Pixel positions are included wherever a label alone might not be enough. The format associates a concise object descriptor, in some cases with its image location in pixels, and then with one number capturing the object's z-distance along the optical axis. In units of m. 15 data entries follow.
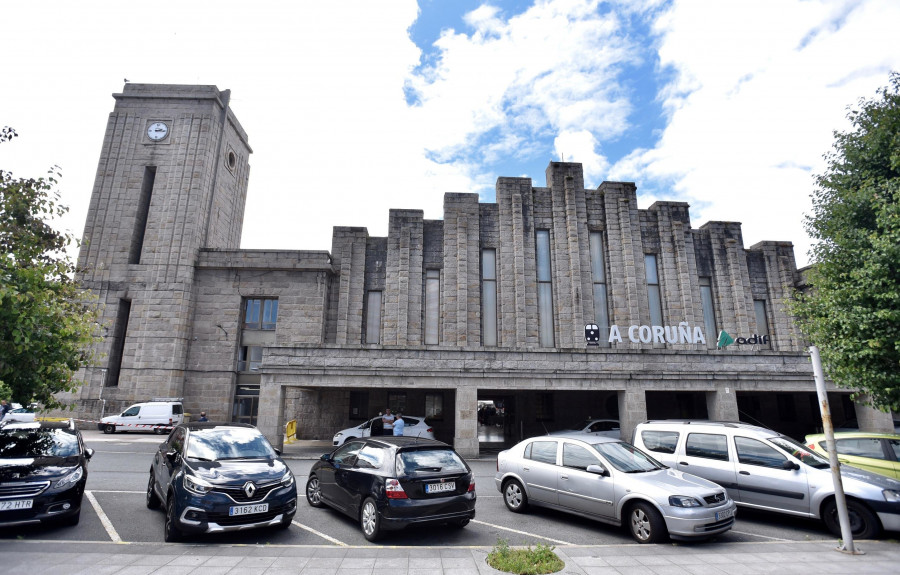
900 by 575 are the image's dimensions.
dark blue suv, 6.87
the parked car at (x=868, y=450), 9.00
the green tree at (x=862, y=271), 9.86
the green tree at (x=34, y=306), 8.09
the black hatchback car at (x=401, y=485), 7.07
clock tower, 25.39
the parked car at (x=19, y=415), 21.18
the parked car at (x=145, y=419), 23.47
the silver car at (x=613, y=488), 7.12
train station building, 24.58
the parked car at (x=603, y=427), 18.74
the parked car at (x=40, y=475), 7.12
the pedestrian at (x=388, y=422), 17.75
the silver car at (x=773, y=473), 7.75
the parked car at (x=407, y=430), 18.73
